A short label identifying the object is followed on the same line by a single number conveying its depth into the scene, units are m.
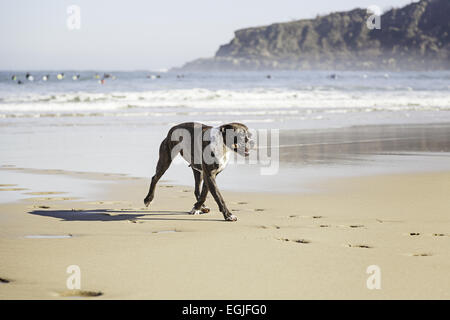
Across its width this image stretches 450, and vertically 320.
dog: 7.23
